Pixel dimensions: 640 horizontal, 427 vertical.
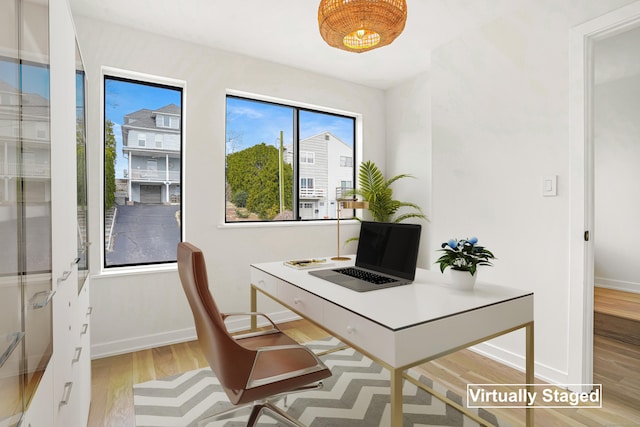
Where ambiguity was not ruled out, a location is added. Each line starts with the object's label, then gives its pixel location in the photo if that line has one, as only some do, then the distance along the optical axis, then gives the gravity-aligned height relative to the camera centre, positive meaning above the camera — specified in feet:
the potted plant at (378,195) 12.89 +0.56
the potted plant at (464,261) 5.33 -0.82
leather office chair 4.40 -2.11
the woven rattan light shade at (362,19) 5.25 +3.06
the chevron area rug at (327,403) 6.21 -3.84
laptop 5.76 -0.94
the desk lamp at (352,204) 7.68 +0.12
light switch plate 7.55 +0.54
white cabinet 3.69 -0.55
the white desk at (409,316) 3.88 -1.41
